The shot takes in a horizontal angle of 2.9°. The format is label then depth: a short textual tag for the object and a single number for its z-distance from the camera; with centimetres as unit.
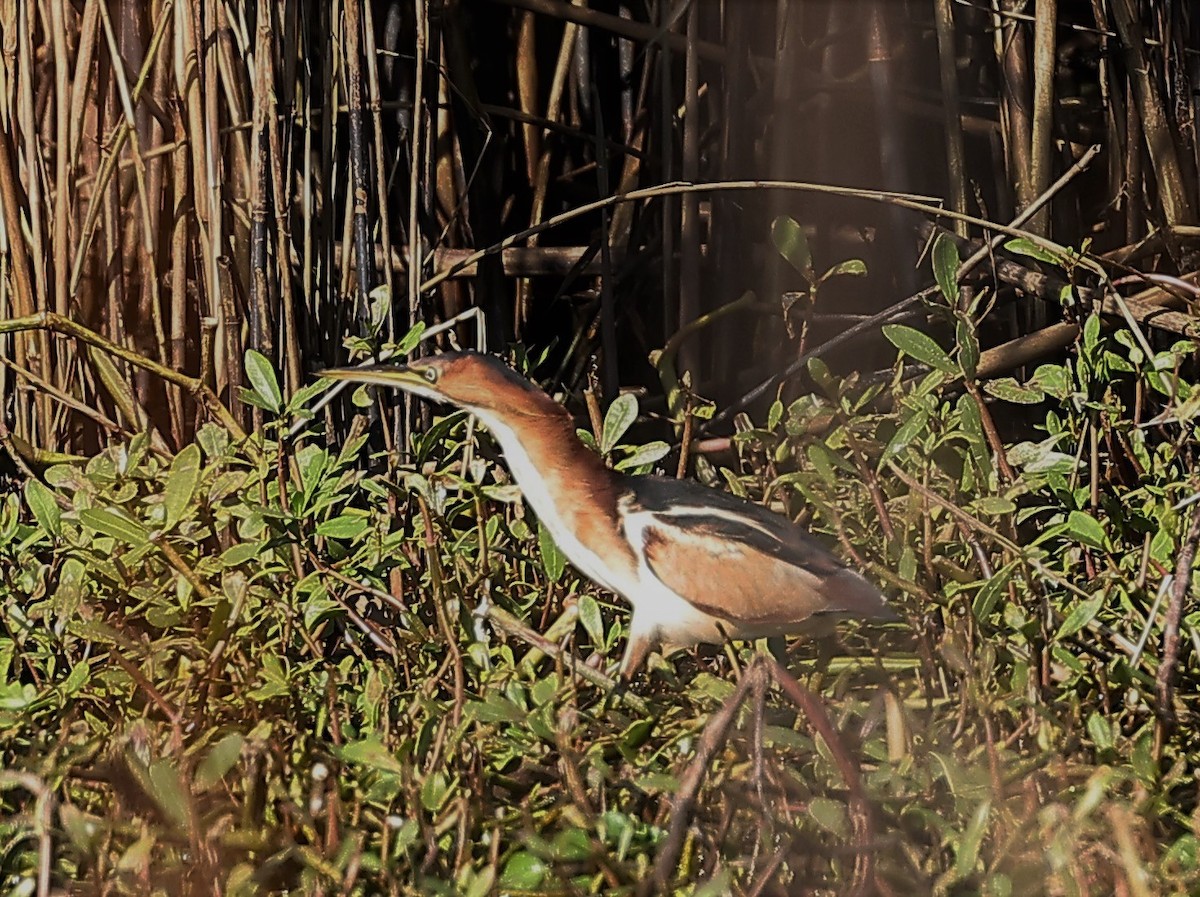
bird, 906
